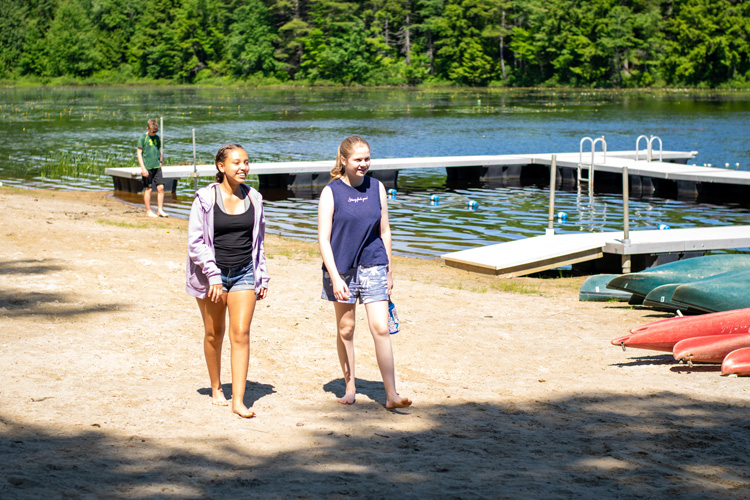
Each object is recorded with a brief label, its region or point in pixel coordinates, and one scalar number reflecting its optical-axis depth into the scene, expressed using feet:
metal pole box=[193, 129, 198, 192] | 73.40
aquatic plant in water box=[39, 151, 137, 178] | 87.66
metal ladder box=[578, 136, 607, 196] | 73.57
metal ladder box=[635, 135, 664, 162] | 85.87
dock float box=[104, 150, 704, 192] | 74.90
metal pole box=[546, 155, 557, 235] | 45.32
